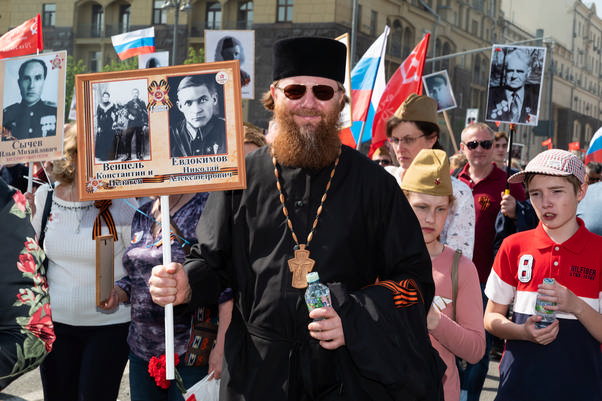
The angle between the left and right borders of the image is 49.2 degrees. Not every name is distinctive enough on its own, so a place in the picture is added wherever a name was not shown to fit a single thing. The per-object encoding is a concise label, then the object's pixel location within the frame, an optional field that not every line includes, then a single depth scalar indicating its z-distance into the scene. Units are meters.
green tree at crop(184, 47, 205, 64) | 36.04
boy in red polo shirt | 3.10
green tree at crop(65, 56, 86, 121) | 38.34
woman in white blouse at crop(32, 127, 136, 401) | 3.77
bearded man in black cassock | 2.29
